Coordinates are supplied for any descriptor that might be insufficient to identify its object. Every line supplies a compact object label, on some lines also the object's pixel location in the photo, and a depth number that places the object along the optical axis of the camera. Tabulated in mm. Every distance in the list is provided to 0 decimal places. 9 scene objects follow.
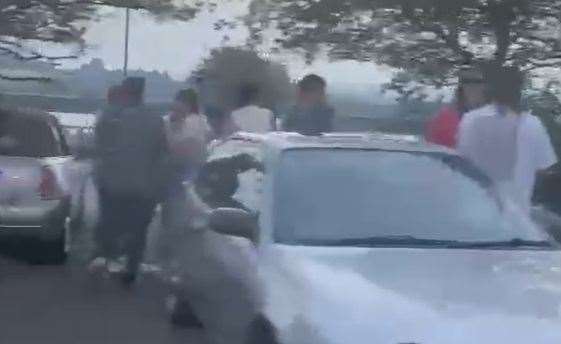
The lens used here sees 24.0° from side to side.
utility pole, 15219
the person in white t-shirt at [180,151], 9344
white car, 5699
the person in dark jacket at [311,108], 11258
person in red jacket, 10766
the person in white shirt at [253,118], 11812
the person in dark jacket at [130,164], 10852
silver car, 11438
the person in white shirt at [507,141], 9508
